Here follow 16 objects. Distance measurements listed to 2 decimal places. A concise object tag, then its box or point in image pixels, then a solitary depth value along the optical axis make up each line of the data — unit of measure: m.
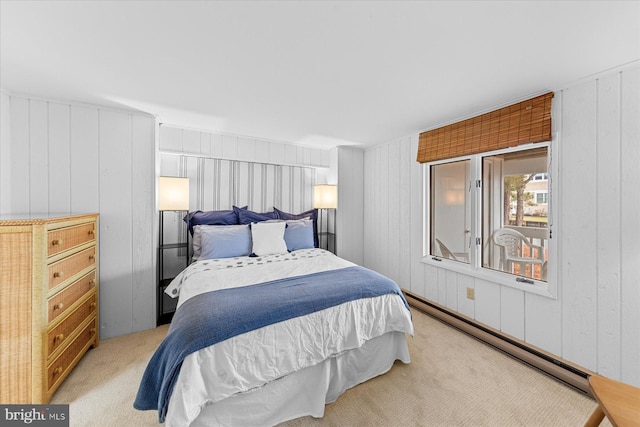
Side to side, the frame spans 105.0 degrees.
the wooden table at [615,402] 0.95
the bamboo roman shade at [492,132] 2.09
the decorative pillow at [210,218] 3.02
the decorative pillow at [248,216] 3.24
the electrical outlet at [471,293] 2.65
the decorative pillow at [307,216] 3.61
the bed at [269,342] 1.37
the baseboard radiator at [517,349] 1.87
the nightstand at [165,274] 2.86
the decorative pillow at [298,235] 3.15
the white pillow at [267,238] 2.88
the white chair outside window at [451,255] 2.88
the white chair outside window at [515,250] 2.32
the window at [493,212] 2.28
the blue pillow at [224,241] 2.68
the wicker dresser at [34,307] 1.52
